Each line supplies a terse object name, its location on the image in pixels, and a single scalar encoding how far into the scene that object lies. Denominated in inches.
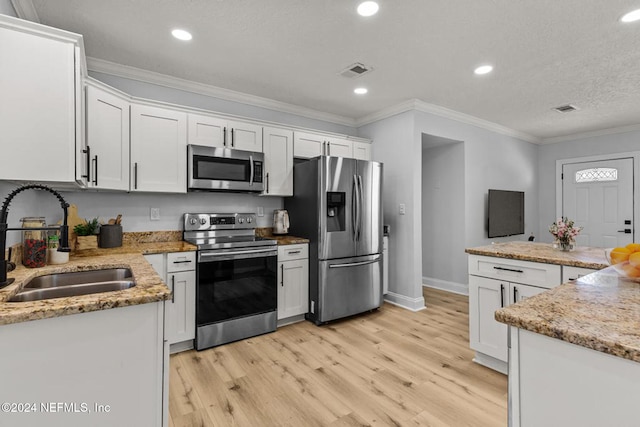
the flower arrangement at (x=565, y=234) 90.2
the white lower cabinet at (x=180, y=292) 98.9
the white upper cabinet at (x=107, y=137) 90.6
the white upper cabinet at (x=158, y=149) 106.0
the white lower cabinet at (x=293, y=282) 124.3
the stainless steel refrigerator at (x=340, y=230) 127.0
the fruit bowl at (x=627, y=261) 45.6
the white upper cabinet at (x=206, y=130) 116.8
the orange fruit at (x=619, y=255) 49.1
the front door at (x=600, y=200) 193.6
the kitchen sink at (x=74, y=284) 55.9
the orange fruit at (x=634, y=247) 49.2
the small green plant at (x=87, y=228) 96.3
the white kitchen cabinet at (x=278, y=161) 134.3
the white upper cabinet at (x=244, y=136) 125.1
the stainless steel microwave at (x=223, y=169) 115.6
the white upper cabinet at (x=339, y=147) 152.9
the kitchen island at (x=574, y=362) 28.1
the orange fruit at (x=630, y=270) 46.6
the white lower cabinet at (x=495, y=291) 82.7
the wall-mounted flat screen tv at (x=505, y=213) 185.0
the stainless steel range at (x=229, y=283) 104.3
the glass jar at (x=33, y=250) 67.2
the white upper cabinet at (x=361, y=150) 162.4
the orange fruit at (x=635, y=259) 44.6
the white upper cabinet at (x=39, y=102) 58.8
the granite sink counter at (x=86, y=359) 39.8
